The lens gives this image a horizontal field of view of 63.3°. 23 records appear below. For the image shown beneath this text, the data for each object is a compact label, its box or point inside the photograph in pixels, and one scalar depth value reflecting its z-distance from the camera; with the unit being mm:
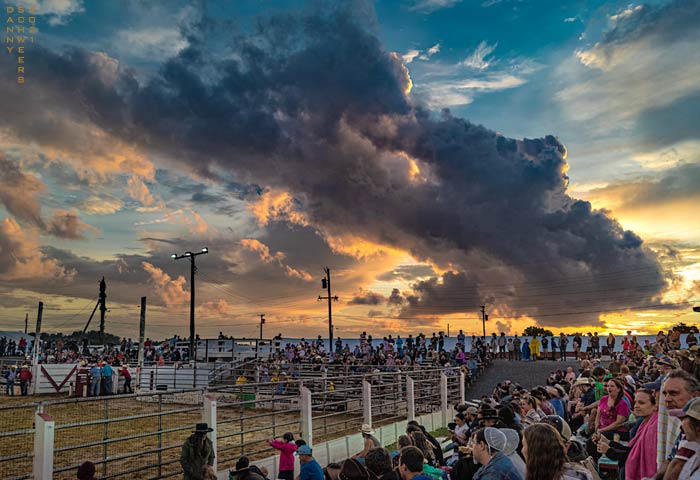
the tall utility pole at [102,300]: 55531
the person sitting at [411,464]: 5223
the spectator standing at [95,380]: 27047
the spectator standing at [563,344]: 33594
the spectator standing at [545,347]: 34531
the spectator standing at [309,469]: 8500
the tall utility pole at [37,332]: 30766
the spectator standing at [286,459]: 10328
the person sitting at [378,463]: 6473
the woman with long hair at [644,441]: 5246
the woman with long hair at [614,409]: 7730
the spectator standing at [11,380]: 28864
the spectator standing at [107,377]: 27012
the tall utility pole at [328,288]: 53875
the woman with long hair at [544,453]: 3812
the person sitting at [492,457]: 4512
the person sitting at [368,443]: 9352
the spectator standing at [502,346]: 36062
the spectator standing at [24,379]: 28920
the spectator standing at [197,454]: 9281
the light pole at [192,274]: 39938
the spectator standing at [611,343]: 31672
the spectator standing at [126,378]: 28109
